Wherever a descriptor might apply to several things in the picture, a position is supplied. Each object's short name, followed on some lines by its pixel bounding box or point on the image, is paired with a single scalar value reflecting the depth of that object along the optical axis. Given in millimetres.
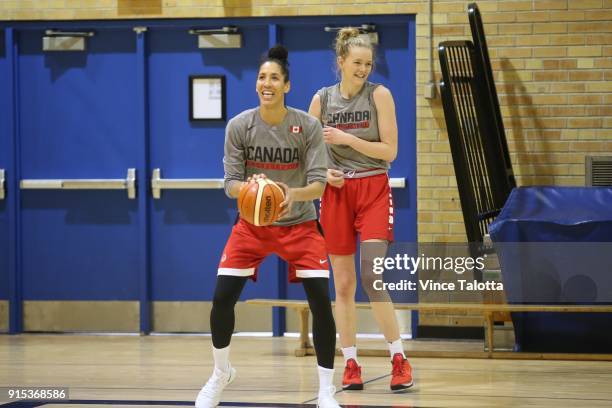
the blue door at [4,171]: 15957
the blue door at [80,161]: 15865
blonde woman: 10240
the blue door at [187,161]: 15643
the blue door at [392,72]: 15214
